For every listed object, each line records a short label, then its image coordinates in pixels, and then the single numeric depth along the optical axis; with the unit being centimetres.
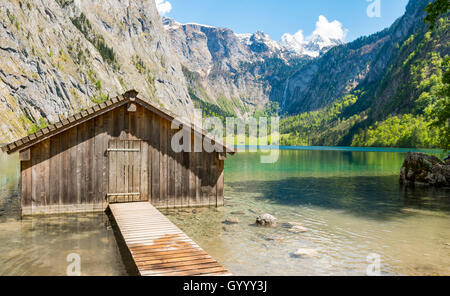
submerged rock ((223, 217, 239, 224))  1585
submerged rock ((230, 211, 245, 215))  1798
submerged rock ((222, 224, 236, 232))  1452
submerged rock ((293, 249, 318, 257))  1129
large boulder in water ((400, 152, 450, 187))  2945
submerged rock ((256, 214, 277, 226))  1563
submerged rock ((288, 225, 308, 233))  1464
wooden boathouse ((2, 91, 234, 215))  1469
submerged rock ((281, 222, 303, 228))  1555
